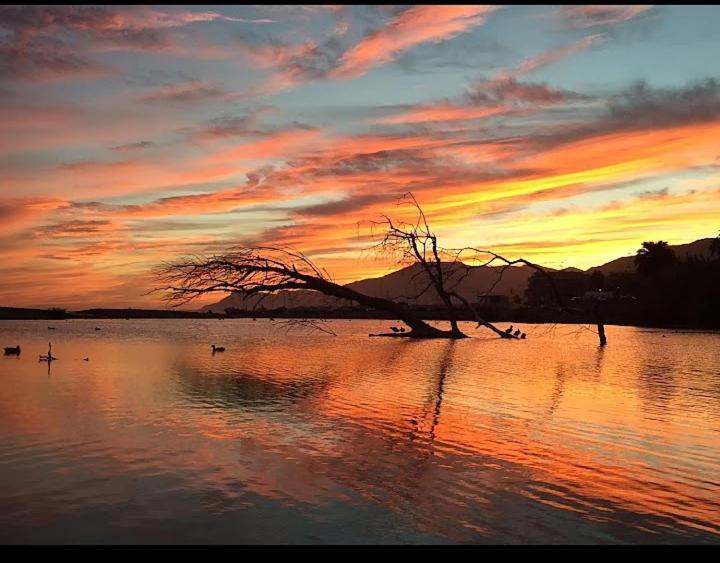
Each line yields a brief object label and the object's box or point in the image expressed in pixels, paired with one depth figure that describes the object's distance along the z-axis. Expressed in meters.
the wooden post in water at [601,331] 39.53
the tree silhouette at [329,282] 27.89
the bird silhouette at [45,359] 27.30
